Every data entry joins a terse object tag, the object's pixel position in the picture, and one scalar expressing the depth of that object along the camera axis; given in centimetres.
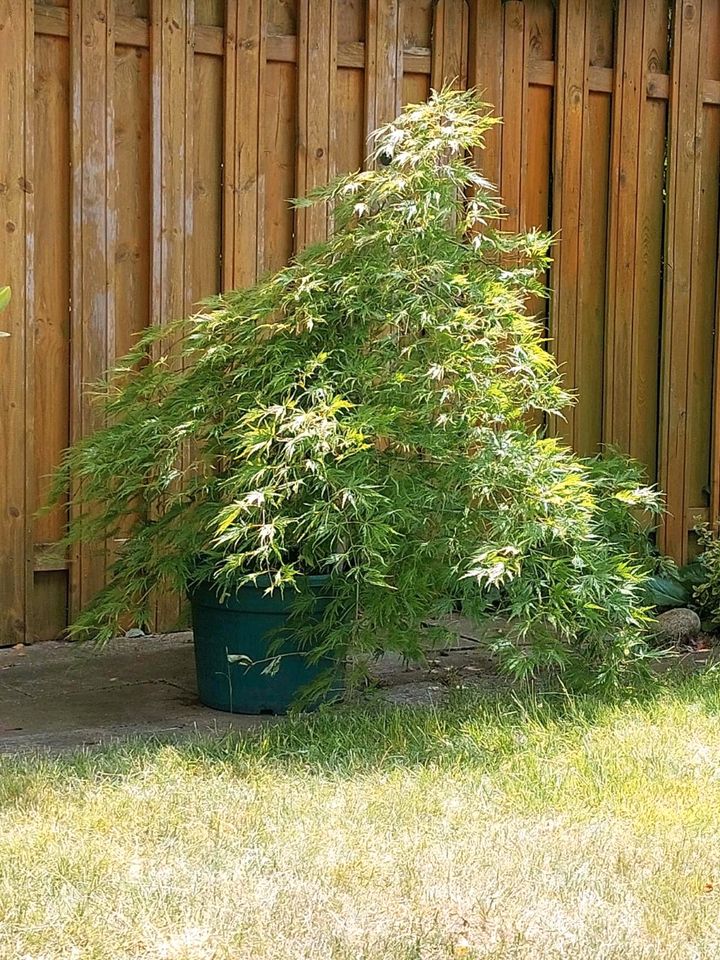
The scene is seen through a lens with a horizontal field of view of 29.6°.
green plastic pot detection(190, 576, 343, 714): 440
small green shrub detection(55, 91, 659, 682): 410
